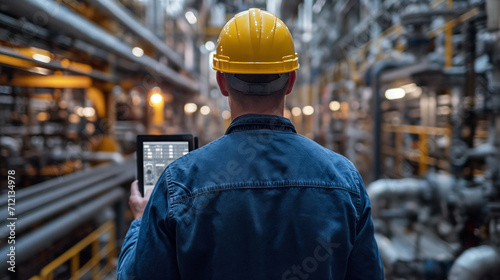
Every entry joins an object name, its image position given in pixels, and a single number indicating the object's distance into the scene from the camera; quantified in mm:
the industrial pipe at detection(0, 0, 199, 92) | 2477
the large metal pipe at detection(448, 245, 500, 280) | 3037
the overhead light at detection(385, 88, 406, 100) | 6851
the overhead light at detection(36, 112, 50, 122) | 9672
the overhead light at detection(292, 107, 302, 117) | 17248
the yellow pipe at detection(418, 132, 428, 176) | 6433
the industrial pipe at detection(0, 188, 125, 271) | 2057
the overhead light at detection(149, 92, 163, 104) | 7199
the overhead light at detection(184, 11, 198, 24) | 12312
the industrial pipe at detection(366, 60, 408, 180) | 5391
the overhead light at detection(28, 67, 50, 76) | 4120
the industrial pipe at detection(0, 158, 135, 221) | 2350
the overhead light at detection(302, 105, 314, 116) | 15027
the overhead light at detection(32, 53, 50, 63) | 4216
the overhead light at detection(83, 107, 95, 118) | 11443
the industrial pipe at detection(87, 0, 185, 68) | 3807
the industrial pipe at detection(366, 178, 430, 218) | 4859
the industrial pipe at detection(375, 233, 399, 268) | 3969
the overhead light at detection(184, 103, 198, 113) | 14135
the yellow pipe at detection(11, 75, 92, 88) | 5941
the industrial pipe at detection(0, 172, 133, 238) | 2151
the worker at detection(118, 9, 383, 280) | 1029
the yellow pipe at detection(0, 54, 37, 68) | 3426
